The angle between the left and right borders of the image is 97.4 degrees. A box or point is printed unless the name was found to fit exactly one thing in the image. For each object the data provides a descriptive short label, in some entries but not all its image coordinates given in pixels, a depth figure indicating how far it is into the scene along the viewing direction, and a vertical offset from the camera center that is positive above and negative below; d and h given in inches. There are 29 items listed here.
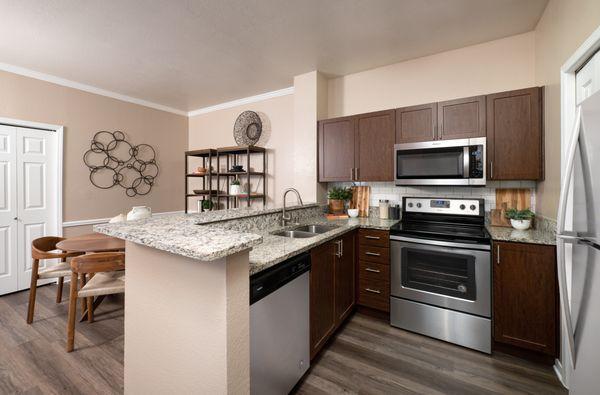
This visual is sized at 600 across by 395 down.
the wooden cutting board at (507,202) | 96.3 -1.7
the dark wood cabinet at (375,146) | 111.7 +22.5
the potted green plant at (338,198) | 127.3 -0.5
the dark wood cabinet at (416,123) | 102.7 +29.7
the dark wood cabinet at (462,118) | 94.9 +29.3
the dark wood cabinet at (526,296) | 72.4 -28.2
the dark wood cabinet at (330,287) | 73.3 -28.6
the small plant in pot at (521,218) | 86.7 -6.9
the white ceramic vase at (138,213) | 83.8 -5.3
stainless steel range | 80.3 -27.3
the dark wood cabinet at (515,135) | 86.9 +21.2
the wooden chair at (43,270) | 97.4 -28.3
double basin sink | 92.0 -12.7
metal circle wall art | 148.3 +19.9
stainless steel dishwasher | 50.7 -28.3
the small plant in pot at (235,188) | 158.4 +5.2
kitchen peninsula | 38.0 -17.9
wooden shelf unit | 159.6 +14.4
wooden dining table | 91.6 -17.7
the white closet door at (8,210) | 121.3 -6.4
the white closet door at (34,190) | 126.8 +3.1
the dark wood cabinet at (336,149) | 121.4 +22.8
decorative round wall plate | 164.1 +43.5
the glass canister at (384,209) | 117.6 -5.3
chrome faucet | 98.8 -8.0
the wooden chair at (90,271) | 80.7 -23.0
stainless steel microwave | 92.5 +13.2
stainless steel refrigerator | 38.5 -8.6
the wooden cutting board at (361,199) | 127.2 -1.0
